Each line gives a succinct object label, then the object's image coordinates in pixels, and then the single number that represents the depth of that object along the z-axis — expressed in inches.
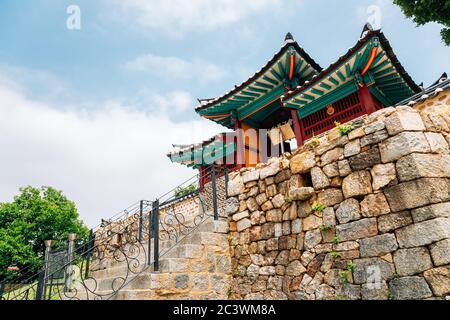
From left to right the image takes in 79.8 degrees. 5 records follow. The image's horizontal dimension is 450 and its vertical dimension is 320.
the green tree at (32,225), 628.1
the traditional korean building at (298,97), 256.7
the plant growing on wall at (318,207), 142.8
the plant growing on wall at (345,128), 139.7
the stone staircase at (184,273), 143.4
